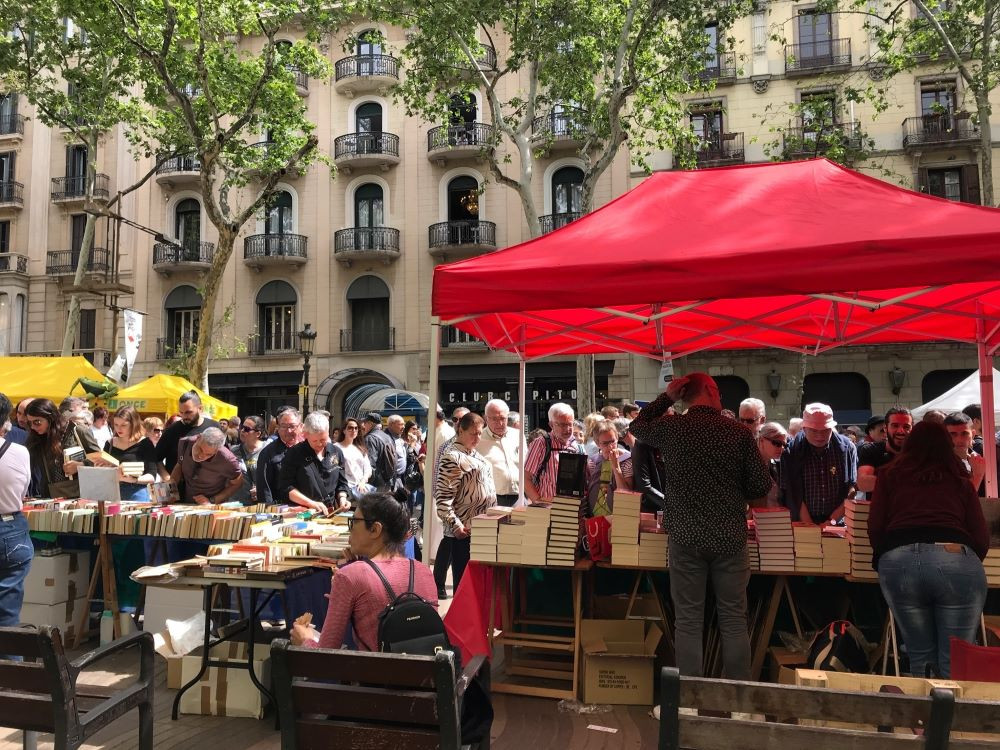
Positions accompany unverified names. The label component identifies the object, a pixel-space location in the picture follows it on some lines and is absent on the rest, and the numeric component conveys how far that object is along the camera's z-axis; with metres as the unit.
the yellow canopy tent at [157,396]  13.93
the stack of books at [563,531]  4.76
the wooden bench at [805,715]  2.14
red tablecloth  4.69
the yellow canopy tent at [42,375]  12.05
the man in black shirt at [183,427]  6.95
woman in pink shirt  3.13
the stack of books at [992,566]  4.35
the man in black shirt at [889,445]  5.70
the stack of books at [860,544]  4.47
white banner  16.14
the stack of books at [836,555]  4.51
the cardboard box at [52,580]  5.77
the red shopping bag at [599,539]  4.95
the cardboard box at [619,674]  4.77
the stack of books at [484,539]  4.82
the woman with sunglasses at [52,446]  6.48
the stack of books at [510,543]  4.81
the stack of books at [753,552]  4.60
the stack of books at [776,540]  4.55
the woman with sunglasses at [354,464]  7.60
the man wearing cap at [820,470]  5.65
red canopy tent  3.81
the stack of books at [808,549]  4.53
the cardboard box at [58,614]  5.73
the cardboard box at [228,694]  4.55
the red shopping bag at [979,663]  2.93
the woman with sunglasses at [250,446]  8.95
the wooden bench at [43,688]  2.81
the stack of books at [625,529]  4.66
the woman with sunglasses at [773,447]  6.25
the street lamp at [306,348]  19.61
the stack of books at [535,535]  4.78
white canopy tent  10.22
